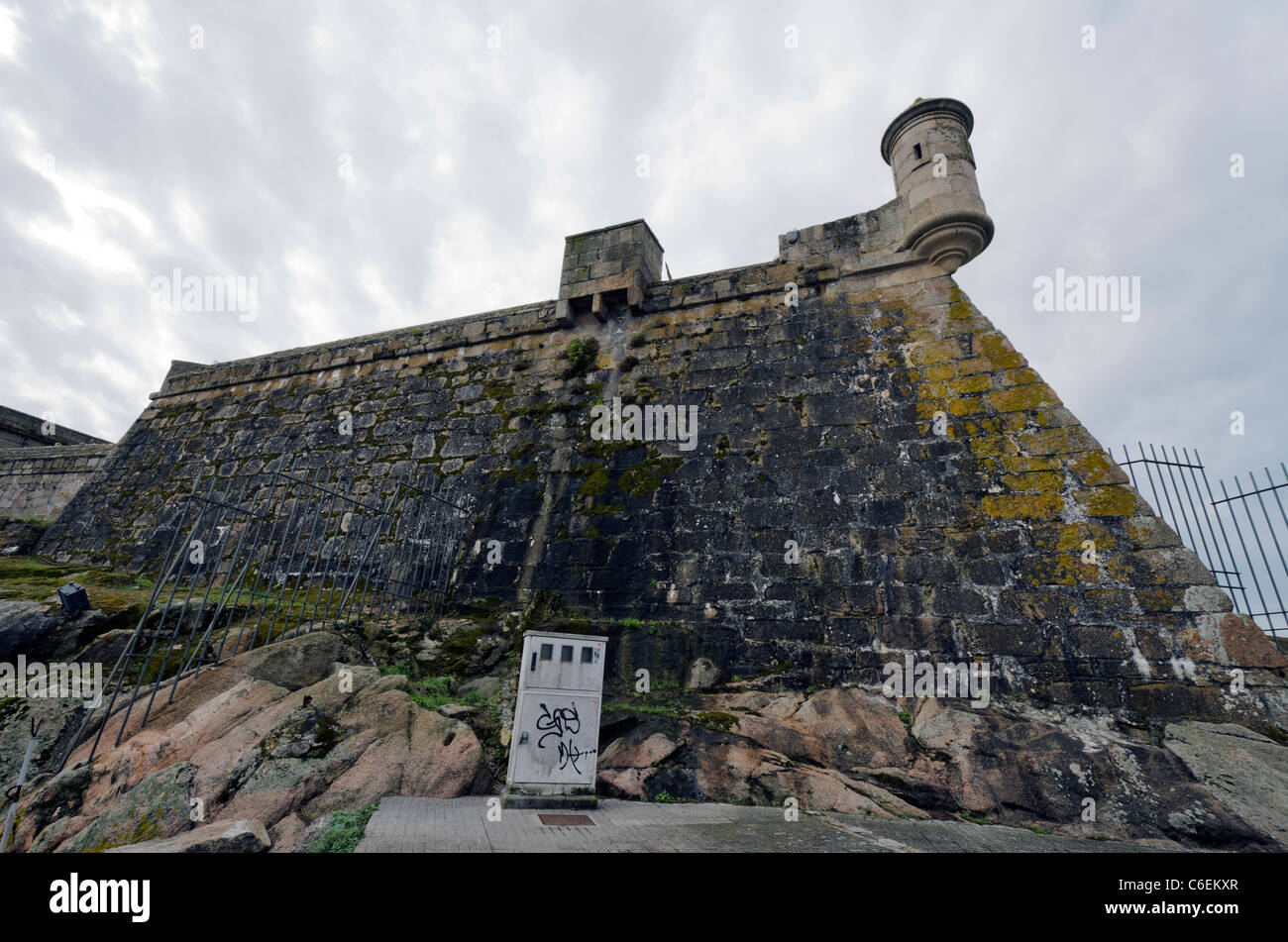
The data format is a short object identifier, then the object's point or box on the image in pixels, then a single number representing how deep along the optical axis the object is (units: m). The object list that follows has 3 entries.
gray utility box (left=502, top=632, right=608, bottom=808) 4.13
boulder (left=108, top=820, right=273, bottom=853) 2.80
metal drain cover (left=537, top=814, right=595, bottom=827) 3.61
